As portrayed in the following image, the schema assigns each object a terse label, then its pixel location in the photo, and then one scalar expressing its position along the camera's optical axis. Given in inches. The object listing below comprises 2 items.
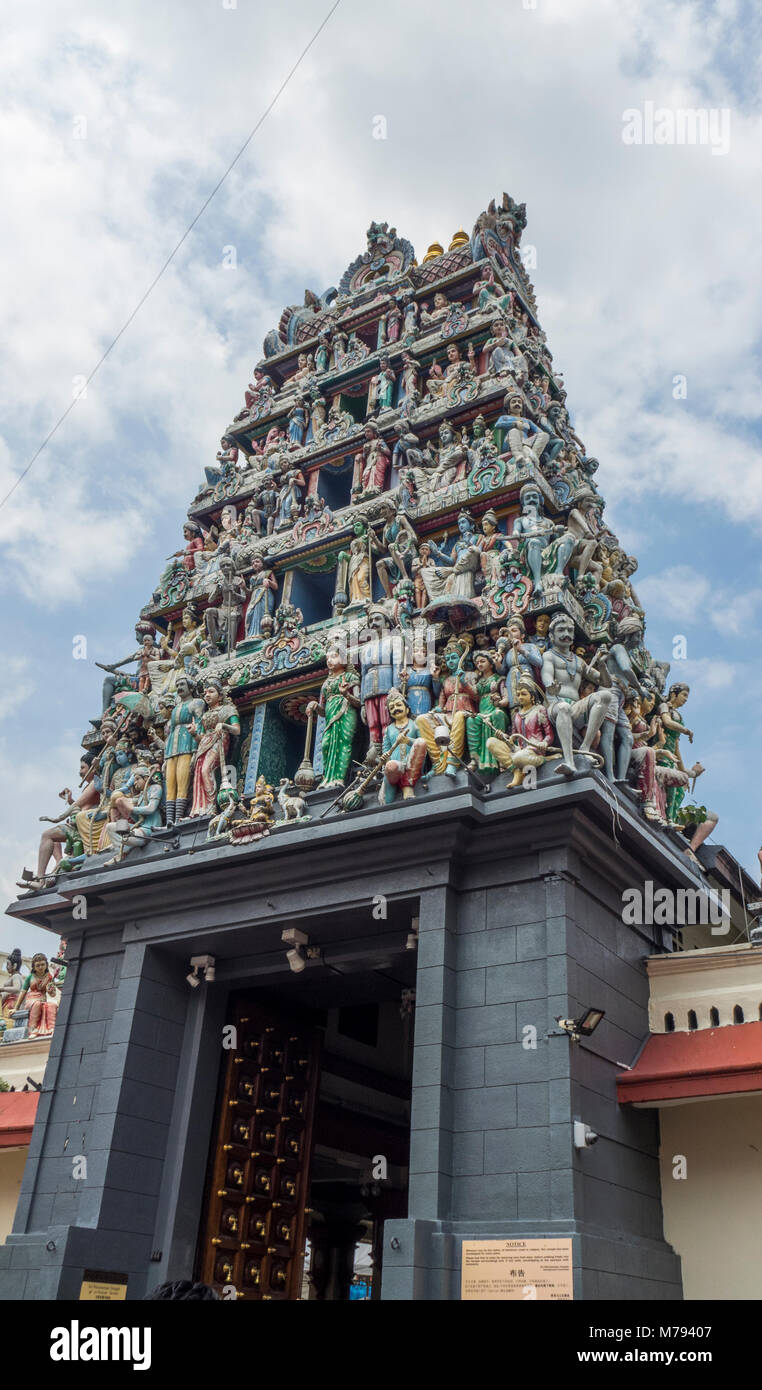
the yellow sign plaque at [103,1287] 498.0
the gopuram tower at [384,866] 450.9
